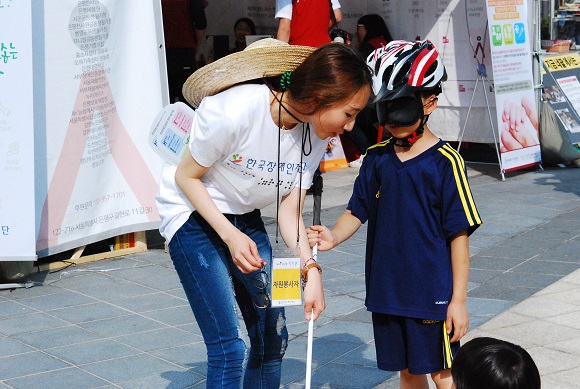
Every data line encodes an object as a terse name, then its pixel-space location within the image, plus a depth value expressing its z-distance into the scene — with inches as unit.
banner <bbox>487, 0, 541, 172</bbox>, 365.1
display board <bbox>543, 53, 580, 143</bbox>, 396.5
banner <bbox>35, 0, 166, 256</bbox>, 238.7
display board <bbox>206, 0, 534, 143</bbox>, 386.6
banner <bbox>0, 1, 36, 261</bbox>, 223.5
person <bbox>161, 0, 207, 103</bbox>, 366.6
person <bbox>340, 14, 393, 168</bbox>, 406.0
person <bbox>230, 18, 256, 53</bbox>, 420.5
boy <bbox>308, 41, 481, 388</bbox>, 130.3
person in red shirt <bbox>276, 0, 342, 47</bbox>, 353.1
